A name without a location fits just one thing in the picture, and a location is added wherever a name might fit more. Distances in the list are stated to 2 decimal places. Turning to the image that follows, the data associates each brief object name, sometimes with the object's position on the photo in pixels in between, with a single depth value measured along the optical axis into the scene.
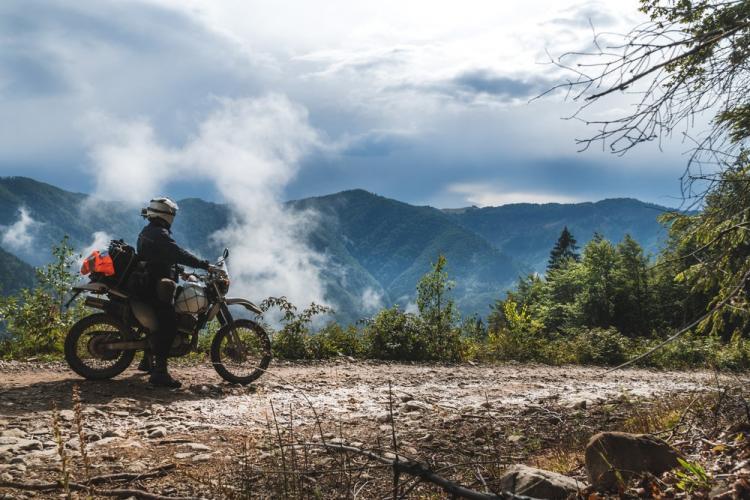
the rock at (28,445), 4.84
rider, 7.66
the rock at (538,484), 3.30
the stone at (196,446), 5.08
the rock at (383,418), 6.25
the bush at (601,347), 14.43
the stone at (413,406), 6.87
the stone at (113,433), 5.39
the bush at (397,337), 12.31
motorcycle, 7.55
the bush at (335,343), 11.79
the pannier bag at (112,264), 7.50
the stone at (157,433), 5.44
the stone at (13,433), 5.17
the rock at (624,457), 3.43
